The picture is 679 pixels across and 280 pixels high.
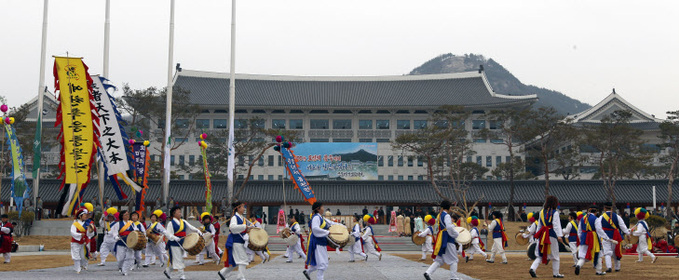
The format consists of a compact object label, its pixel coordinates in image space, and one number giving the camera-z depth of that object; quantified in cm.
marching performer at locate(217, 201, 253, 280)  1170
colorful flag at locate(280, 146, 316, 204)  2572
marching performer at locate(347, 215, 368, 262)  1855
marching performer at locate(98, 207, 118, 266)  1565
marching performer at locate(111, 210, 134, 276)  1440
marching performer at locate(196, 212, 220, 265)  1621
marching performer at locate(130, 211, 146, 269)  1512
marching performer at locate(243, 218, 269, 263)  1192
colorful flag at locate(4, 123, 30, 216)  2658
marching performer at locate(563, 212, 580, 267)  1524
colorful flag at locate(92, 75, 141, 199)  2153
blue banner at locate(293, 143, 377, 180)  4916
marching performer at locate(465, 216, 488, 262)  1830
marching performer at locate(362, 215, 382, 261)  1881
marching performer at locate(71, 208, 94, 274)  1457
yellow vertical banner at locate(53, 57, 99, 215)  2095
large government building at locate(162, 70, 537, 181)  6091
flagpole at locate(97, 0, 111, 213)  2588
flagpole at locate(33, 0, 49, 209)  2733
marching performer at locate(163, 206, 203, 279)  1271
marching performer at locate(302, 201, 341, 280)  1140
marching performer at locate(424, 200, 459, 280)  1193
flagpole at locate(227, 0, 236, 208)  2961
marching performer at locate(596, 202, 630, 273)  1374
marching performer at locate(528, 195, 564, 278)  1246
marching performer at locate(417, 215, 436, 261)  1930
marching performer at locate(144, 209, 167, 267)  1451
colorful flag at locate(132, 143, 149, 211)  2838
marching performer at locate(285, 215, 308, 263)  1761
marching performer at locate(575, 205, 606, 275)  1338
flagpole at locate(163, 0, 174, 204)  2850
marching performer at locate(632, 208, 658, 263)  1684
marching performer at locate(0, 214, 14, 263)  1722
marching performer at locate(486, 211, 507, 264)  1789
